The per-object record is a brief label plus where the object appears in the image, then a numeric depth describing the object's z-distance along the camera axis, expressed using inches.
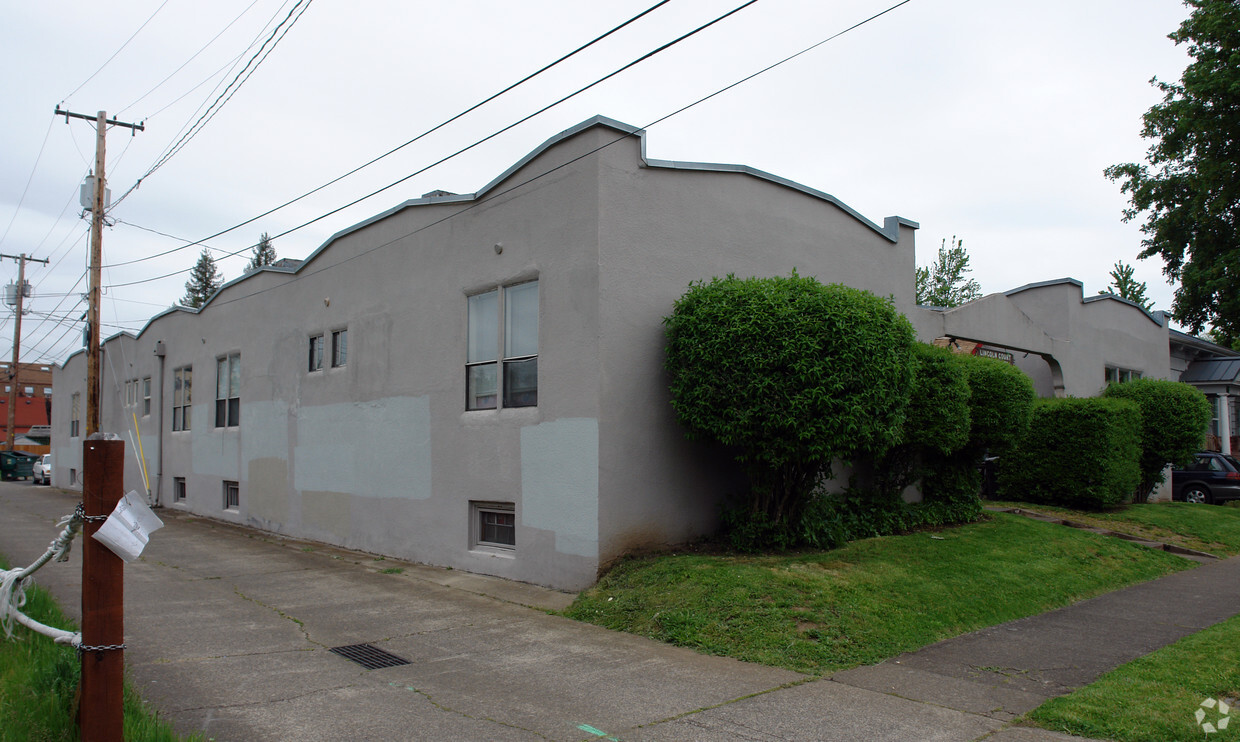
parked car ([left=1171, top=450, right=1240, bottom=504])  813.2
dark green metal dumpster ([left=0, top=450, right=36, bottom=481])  1621.6
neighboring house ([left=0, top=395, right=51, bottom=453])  2716.5
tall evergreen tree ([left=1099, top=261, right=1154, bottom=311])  1967.3
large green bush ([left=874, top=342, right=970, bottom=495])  446.9
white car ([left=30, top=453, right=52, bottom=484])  1465.3
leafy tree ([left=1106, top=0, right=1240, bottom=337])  855.1
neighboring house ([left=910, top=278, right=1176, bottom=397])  610.9
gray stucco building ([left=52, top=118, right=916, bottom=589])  377.7
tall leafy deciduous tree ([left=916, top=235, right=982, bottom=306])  1737.2
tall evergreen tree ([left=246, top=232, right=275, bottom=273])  2728.8
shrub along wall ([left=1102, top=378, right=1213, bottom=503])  692.1
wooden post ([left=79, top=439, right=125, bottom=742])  159.0
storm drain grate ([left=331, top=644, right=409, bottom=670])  271.1
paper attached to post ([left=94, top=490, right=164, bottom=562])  155.2
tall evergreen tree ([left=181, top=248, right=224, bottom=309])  2947.8
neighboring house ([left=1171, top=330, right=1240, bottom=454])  1053.8
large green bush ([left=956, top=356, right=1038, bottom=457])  493.7
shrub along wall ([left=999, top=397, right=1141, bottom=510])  618.8
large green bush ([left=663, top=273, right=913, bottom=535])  337.1
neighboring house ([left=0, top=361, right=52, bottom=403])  2691.9
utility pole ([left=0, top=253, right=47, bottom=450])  1475.1
